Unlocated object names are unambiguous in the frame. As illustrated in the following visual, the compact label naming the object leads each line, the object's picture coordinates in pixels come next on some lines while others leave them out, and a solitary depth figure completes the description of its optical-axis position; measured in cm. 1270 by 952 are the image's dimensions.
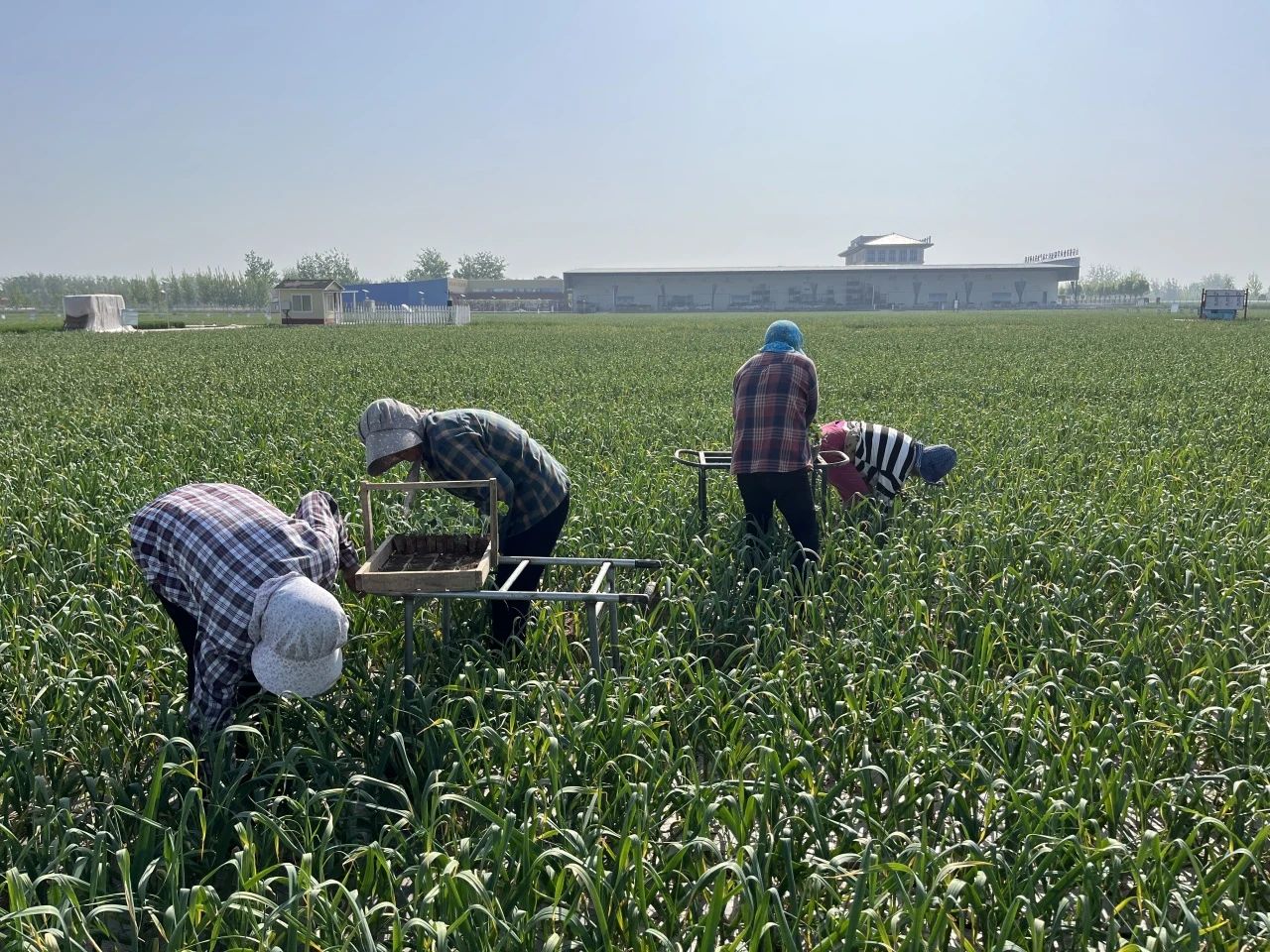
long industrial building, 9019
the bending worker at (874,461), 680
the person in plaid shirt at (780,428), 568
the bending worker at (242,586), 281
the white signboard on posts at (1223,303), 4919
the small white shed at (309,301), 5728
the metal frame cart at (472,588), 361
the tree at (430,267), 13838
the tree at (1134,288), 11819
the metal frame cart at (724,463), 629
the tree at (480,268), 15325
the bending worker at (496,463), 400
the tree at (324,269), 13138
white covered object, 4484
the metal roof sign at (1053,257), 12294
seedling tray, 361
